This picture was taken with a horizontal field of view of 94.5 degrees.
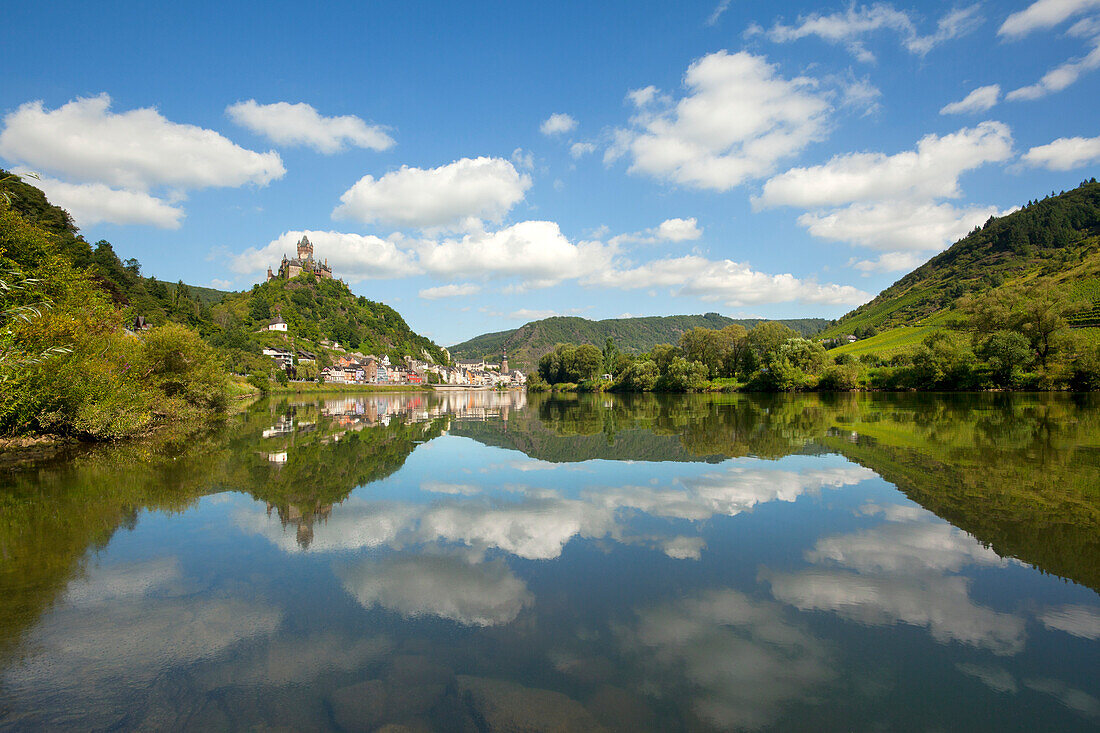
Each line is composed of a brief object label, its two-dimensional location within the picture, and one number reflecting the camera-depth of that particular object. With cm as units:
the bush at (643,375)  9400
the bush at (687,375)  8362
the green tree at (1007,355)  5569
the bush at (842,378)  7012
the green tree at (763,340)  8451
